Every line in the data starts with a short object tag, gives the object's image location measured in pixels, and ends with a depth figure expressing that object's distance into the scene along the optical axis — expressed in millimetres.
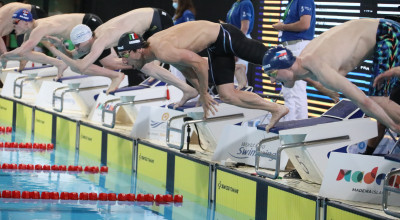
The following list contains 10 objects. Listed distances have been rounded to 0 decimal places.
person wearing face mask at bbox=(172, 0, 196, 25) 19559
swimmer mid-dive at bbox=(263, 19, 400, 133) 9781
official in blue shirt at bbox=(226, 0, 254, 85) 18234
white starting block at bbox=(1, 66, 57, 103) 23312
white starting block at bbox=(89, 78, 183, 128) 17359
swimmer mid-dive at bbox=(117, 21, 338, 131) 12992
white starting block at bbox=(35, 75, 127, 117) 20234
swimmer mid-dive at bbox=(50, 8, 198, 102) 16859
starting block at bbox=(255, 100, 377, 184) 11102
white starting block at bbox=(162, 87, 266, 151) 14016
